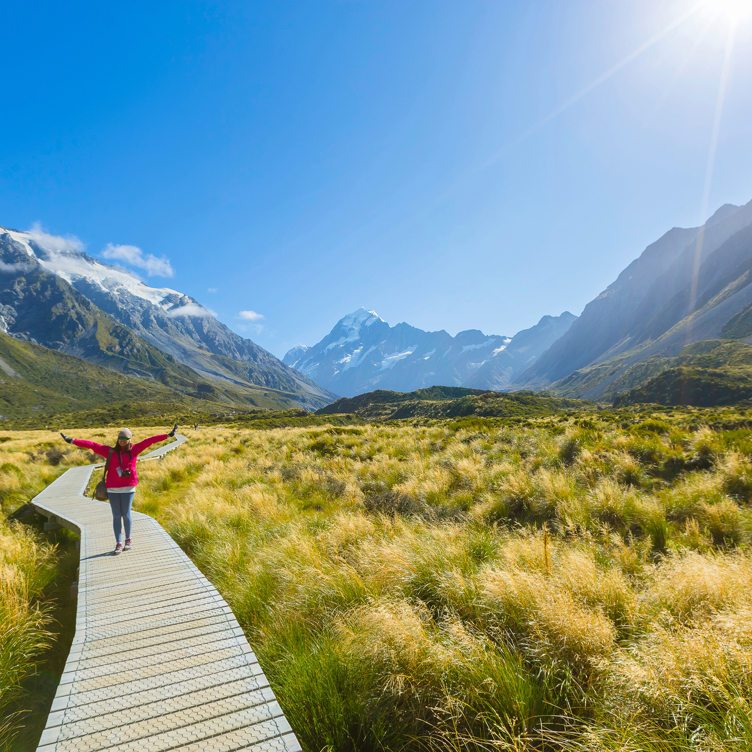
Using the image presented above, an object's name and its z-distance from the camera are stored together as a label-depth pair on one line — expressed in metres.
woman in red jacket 6.96
